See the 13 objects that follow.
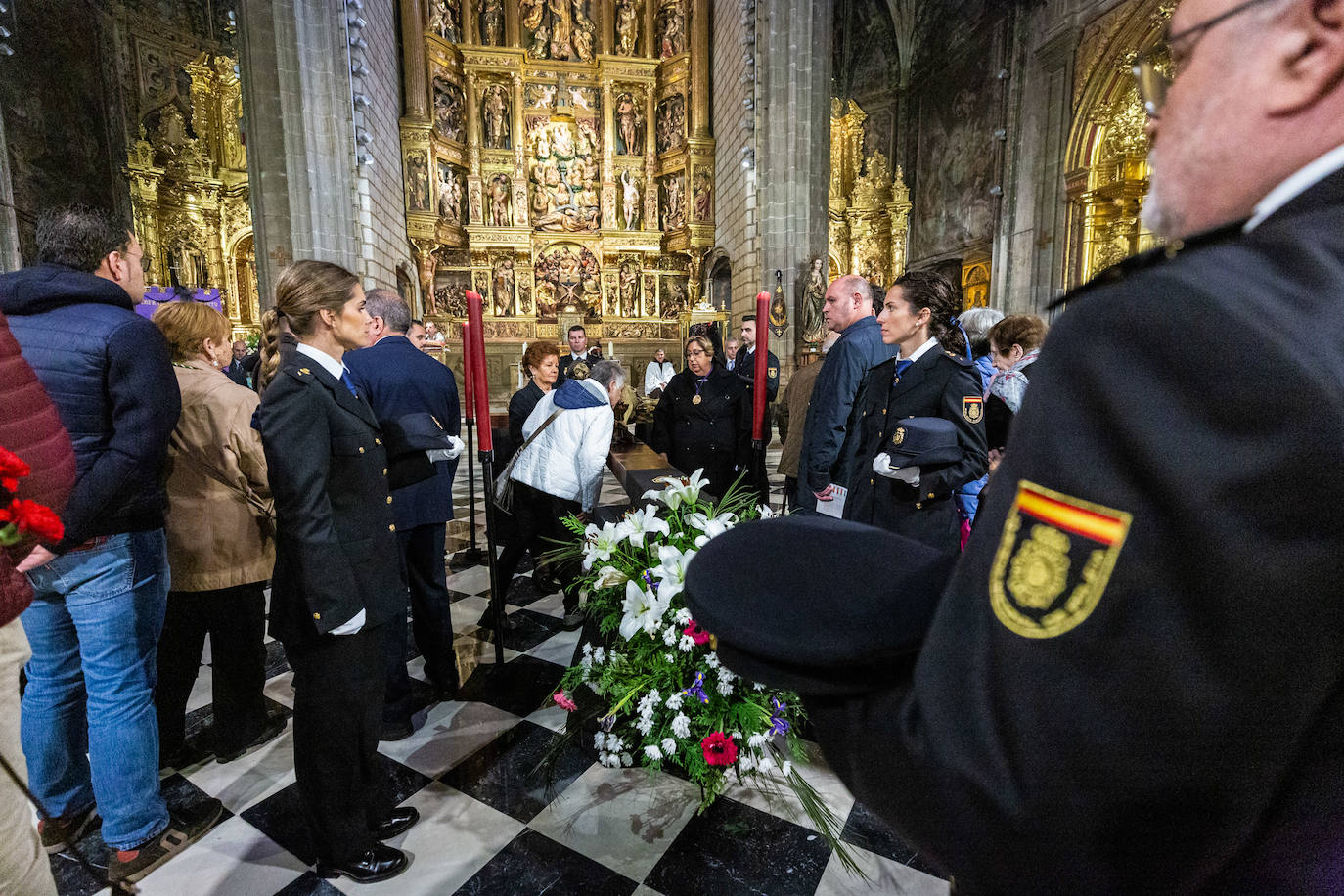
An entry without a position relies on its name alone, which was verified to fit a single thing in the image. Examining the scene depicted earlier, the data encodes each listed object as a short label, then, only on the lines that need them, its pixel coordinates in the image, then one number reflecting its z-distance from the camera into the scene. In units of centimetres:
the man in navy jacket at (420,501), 268
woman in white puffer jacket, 336
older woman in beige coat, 222
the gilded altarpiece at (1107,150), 986
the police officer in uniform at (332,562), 163
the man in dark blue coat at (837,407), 302
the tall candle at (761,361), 248
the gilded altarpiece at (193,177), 1362
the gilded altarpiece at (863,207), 1748
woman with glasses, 467
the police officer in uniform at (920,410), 237
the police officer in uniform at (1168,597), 38
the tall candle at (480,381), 258
